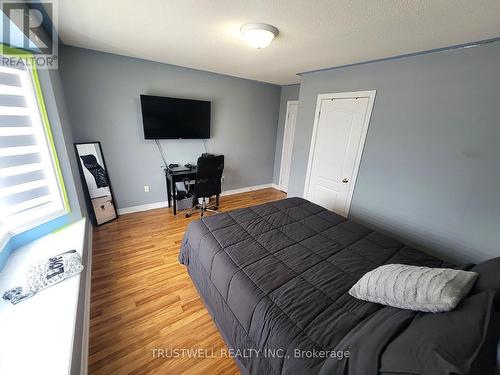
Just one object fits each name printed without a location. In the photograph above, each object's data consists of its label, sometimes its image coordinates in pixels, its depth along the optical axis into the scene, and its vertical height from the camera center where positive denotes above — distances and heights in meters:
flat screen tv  2.98 +0.07
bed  0.71 -0.89
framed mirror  2.66 -0.85
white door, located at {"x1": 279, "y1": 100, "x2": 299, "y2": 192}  4.21 -0.26
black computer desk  3.20 -0.83
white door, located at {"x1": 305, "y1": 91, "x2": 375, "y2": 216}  2.56 -0.18
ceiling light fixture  1.63 +0.75
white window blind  1.50 -0.34
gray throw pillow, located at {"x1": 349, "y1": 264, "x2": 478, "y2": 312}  0.87 -0.67
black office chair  2.95 -0.77
